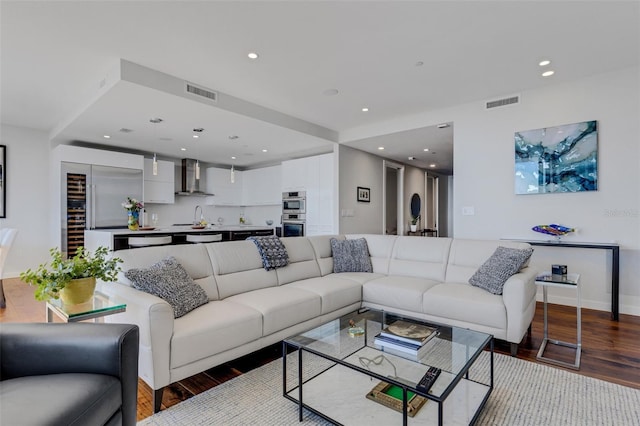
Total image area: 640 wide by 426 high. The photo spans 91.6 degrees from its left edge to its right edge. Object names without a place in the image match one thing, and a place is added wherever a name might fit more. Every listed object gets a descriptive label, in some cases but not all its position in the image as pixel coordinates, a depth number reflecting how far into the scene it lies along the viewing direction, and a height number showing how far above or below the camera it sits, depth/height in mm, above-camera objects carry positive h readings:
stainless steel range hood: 6918 +828
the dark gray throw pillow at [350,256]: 3660 -494
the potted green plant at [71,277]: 1598 -327
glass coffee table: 1535 -875
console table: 3301 -653
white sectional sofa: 1814 -679
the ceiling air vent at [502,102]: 4102 +1513
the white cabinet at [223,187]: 7461 +688
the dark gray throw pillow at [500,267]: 2637 -465
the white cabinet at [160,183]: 6195 +658
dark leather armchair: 1129 -599
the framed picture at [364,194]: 6355 +417
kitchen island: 4177 -299
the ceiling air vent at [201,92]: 3619 +1480
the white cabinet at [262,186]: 7212 +690
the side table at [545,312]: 2344 -802
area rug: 1680 -1111
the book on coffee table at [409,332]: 1786 -721
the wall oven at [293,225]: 6438 -215
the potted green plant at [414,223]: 7792 -222
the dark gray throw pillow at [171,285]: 2027 -472
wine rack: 5082 +91
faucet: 7461 +2
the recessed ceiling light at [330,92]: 3969 +1590
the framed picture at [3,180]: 5141 +585
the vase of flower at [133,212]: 4709 +52
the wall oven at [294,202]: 6379 +264
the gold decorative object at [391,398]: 1604 -985
